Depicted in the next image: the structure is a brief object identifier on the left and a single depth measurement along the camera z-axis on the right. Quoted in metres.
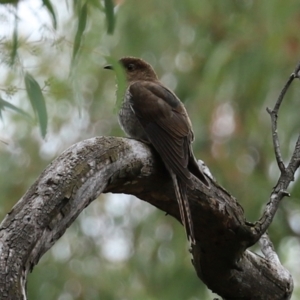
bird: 5.60
